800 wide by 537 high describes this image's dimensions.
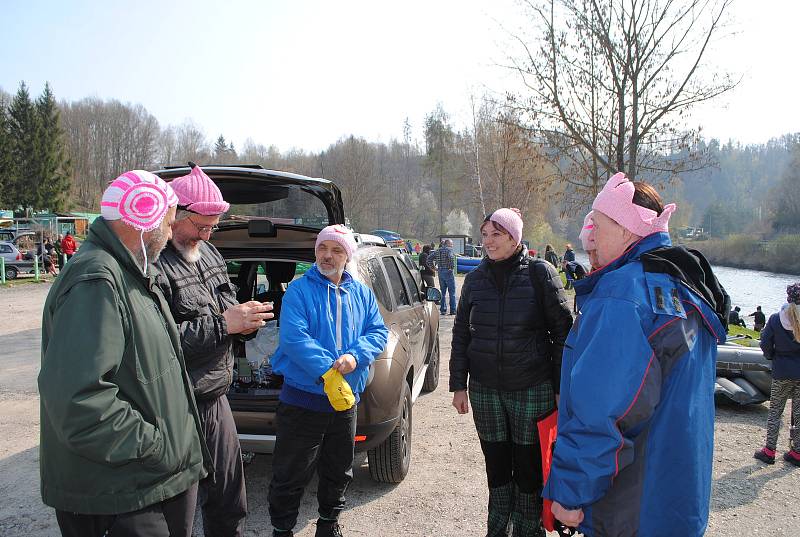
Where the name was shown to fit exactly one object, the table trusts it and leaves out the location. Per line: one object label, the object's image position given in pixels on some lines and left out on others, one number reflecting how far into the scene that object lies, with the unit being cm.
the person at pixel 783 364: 468
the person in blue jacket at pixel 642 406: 167
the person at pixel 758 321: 1451
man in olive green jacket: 155
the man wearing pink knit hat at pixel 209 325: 251
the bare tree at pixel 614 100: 1007
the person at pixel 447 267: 1332
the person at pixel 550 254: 1862
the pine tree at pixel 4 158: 4383
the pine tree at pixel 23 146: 4819
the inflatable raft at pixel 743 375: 602
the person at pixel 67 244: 2080
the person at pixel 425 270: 1559
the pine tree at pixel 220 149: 8298
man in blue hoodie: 299
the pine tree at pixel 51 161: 4897
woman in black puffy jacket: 307
